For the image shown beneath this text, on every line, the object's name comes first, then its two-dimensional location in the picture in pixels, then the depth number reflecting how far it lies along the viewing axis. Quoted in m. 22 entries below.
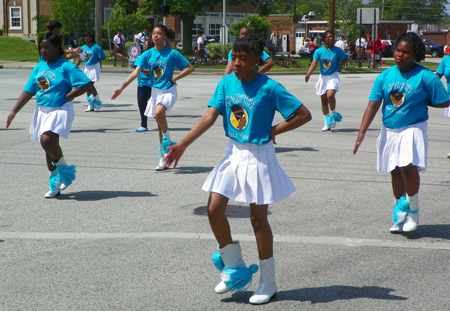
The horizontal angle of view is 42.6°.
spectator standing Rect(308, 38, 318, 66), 37.70
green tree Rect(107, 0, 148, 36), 39.25
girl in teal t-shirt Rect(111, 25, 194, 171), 8.53
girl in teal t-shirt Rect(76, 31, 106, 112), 14.89
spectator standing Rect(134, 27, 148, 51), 22.87
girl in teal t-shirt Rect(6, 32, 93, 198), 6.69
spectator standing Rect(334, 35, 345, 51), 28.62
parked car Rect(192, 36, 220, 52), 51.19
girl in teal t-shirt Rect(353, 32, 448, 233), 5.36
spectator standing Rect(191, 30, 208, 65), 34.84
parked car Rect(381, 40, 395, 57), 51.61
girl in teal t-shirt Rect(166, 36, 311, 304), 3.94
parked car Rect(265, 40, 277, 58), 45.22
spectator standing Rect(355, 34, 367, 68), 34.50
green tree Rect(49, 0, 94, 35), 47.88
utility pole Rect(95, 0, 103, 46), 31.25
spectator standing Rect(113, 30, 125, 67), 29.19
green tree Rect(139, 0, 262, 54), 38.84
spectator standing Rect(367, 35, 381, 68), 33.81
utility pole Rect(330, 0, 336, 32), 29.81
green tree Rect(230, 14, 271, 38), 42.34
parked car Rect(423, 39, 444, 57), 54.36
